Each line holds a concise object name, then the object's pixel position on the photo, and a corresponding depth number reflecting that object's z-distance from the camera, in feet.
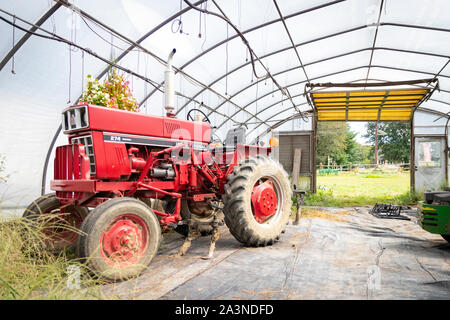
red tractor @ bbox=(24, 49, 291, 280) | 7.55
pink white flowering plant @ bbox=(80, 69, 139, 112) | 11.00
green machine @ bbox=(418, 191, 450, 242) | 10.64
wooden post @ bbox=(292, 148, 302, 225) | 29.91
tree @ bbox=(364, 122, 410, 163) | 97.96
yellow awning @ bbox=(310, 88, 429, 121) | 22.27
